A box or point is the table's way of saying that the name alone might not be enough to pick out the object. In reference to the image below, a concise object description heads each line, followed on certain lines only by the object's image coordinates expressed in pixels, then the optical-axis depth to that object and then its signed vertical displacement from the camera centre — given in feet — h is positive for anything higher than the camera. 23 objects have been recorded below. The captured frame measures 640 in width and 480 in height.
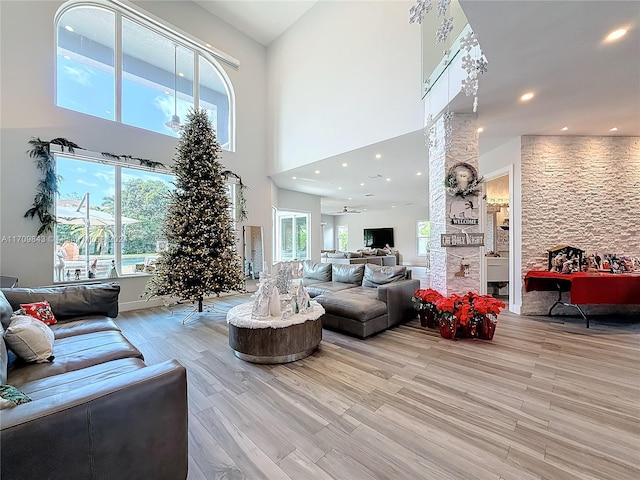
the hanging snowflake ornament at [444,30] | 8.41 +6.68
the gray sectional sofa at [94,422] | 3.01 -2.54
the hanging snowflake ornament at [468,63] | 9.13 +6.08
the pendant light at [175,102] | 18.72 +9.87
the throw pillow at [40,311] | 7.93 -2.20
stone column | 12.55 +1.31
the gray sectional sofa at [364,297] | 11.25 -2.74
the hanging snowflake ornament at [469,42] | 8.55 +6.39
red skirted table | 12.50 -2.30
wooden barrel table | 8.82 -3.32
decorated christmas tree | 14.08 +0.67
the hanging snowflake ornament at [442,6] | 7.24 +6.44
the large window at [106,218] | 14.65 +1.26
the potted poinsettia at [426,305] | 12.03 -2.99
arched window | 15.20 +11.17
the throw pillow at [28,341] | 5.61 -2.21
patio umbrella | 14.51 +1.35
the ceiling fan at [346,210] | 43.83 +5.16
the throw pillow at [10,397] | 3.21 -2.00
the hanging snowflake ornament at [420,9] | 7.62 +6.75
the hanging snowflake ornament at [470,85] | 9.62 +5.66
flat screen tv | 48.65 +0.44
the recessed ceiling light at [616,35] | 7.28 +5.73
